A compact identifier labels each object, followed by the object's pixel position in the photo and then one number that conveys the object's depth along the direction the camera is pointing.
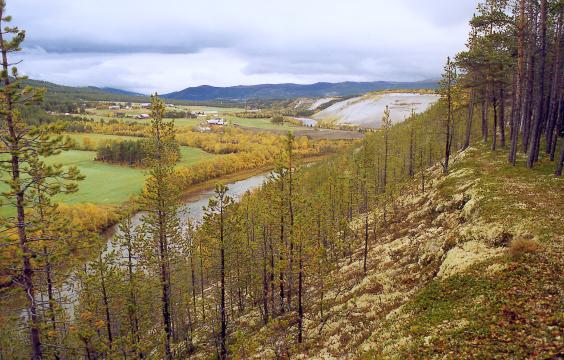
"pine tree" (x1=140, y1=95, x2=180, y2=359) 28.28
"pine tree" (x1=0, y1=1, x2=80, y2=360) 14.96
